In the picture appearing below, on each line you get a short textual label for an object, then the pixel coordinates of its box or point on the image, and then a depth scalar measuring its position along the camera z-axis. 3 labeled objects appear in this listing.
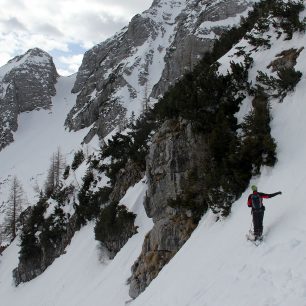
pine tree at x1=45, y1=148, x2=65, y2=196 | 63.05
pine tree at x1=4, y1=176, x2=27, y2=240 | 50.40
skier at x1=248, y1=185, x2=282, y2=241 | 10.52
